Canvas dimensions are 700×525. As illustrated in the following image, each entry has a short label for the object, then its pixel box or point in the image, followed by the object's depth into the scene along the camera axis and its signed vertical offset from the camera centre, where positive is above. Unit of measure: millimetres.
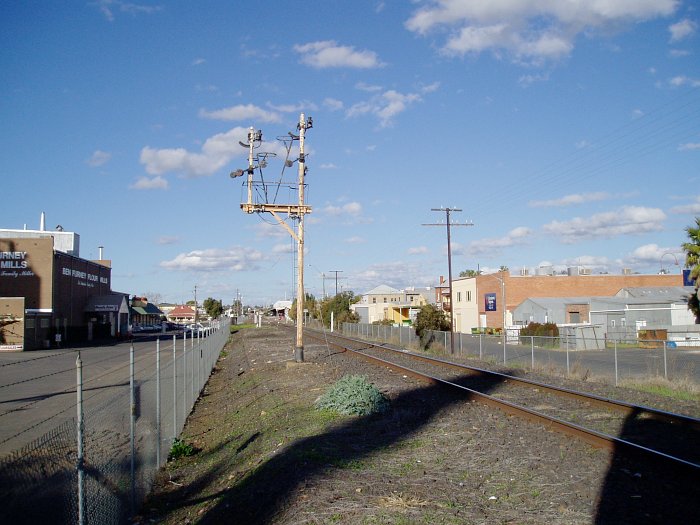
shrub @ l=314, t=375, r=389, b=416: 13391 -1889
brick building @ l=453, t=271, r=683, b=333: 81188 +2336
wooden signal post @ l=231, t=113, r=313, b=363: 26438 +4120
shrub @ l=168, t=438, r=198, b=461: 12336 -2637
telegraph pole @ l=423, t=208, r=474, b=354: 41188 +3637
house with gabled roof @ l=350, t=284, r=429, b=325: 105438 +1489
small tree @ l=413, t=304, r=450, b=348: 44531 -868
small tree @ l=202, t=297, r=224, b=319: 151175 +806
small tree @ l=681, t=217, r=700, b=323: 38431 +2902
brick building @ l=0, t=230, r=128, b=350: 48562 +1265
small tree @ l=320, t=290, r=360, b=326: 81438 -56
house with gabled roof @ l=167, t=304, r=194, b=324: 163750 -722
